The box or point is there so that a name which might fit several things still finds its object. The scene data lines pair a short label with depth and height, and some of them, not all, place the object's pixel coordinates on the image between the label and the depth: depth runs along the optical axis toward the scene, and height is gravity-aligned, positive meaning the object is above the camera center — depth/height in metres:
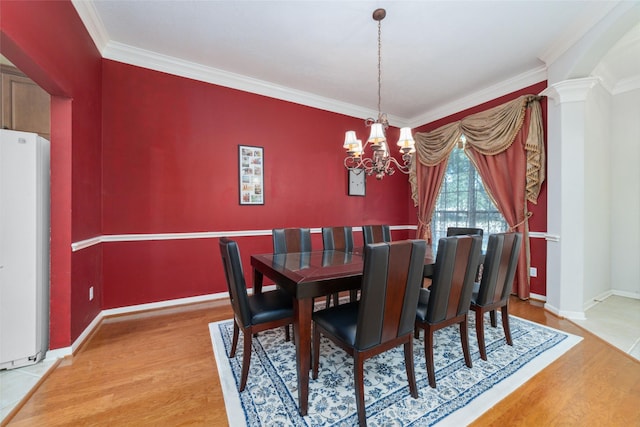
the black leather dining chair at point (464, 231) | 2.80 -0.21
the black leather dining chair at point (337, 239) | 2.87 -0.29
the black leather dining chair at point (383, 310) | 1.30 -0.53
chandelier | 2.10 +0.59
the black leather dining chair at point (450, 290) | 1.64 -0.53
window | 3.73 +0.15
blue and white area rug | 1.41 -1.12
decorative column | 2.70 +0.19
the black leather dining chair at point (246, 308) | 1.59 -0.65
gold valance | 3.08 +1.12
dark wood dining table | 1.43 -0.42
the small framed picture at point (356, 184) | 4.29 +0.51
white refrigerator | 1.77 -0.25
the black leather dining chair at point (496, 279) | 1.92 -0.52
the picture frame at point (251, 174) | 3.38 +0.53
